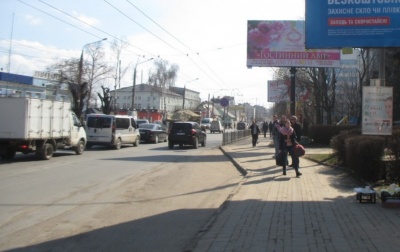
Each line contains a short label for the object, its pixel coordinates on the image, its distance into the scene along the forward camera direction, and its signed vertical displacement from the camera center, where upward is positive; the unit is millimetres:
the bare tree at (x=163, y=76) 100562 +13505
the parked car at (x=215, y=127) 72938 +1354
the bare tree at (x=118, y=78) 50750 +6457
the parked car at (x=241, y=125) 77862 +1882
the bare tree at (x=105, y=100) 45938 +3459
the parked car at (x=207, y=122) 81500 +2477
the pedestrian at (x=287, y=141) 13029 -138
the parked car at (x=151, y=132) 33125 +150
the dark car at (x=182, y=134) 27719 +32
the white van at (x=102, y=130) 25719 +199
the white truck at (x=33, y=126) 17250 +237
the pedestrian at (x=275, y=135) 16669 +44
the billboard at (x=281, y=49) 25938 +5211
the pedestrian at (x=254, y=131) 29141 +288
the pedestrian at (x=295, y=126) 14922 +356
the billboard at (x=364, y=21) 12508 +3322
